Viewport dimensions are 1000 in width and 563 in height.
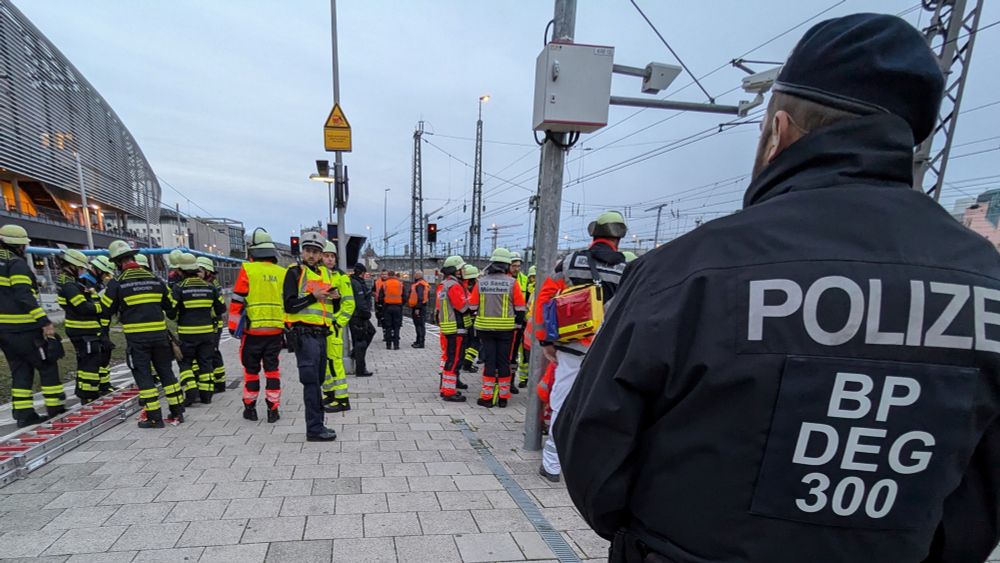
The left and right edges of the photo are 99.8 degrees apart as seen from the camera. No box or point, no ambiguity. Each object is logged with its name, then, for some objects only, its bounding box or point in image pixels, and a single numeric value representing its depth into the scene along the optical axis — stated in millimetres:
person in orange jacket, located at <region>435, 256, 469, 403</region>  6383
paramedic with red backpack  3365
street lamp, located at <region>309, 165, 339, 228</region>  9945
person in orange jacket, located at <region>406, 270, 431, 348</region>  10742
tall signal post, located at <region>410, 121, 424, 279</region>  27248
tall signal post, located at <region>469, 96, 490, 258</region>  25891
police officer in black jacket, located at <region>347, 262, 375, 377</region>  7590
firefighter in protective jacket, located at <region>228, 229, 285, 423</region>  5047
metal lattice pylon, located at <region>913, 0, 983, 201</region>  7483
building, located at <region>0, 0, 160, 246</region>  28859
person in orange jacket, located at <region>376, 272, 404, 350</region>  10195
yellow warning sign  7957
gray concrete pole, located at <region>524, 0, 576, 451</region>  3928
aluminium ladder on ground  3559
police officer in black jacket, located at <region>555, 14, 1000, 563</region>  878
